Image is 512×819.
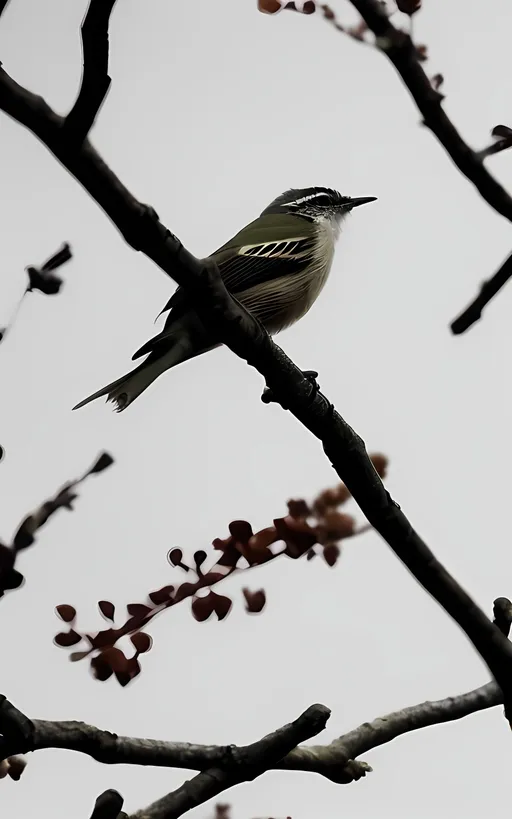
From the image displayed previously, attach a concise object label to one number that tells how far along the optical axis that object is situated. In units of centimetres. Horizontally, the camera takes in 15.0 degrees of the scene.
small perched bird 1020
